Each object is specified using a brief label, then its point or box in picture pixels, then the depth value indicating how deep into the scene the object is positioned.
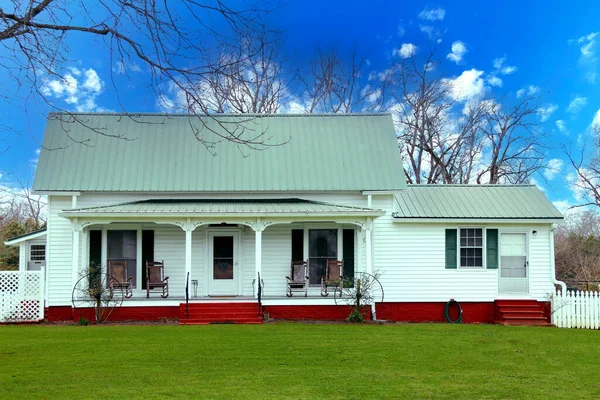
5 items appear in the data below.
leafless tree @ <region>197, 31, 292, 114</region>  28.78
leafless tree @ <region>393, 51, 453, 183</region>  31.22
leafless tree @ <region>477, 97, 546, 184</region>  31.52
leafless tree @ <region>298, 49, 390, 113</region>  31.81
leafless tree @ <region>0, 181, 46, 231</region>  37.62
